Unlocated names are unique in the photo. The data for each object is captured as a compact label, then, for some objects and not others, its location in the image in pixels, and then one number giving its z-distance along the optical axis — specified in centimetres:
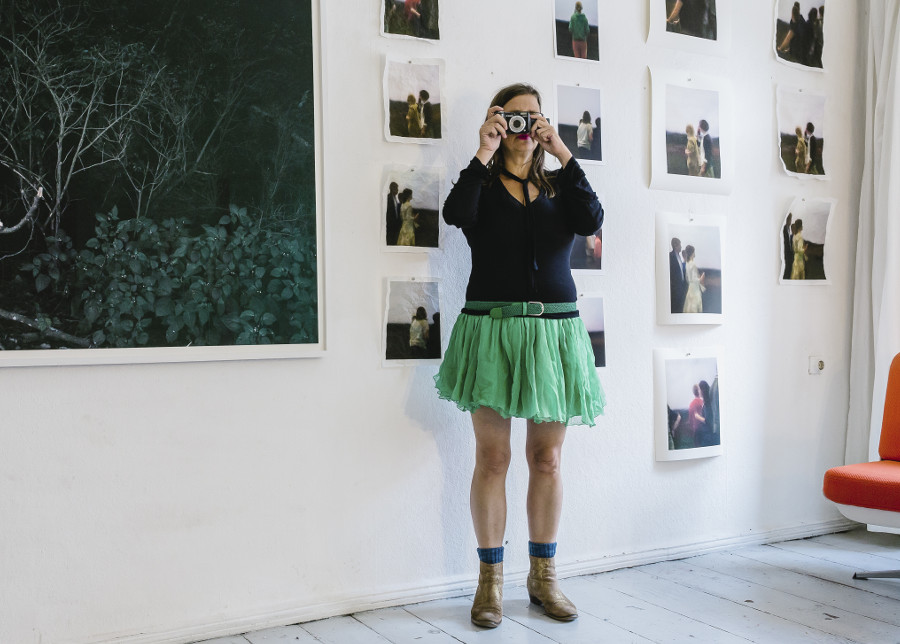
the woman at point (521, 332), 234
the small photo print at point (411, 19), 253
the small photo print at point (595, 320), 284
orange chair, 254
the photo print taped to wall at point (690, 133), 298
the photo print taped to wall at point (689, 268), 300
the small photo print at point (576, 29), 279
